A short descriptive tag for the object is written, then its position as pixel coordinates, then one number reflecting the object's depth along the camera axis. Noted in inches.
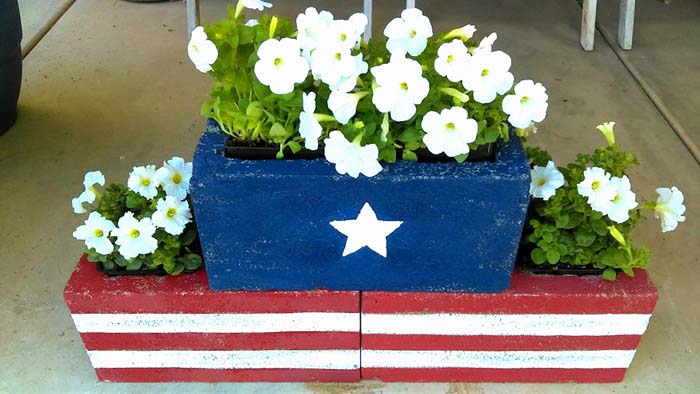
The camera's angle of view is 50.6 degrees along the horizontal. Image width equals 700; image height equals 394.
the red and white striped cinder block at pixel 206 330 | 56.1
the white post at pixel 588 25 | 122.3
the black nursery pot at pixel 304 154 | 51.9
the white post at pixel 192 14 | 118.1
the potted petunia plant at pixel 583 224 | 55.2
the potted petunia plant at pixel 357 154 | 47.8
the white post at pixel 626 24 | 123.0
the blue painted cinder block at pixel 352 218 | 50.1
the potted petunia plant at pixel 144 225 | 55.5
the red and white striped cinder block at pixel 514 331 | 55.8
